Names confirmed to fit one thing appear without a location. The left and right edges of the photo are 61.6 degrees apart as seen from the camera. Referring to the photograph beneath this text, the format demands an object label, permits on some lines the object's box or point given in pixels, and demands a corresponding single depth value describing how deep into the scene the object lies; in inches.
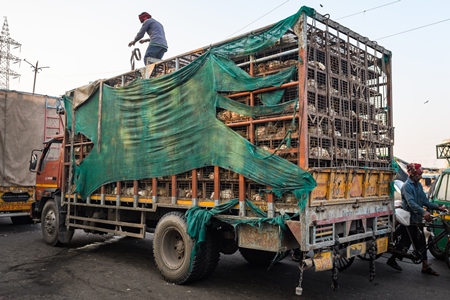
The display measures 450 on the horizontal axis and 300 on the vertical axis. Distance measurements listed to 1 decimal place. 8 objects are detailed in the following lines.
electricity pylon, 1550.2
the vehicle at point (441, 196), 285.1
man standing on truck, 327.6
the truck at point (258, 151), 182.2
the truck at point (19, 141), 438.3
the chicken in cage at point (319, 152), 183.2
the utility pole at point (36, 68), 1221.7
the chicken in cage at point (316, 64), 188.5
